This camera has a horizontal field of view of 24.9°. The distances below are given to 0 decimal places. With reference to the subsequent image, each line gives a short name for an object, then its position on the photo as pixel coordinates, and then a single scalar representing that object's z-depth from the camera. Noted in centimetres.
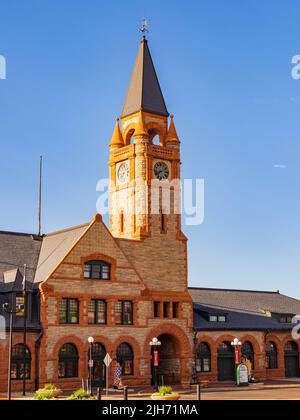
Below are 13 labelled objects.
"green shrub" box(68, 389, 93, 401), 3360
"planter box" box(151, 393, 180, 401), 3581
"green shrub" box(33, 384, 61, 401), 3494
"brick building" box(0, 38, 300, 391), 5181
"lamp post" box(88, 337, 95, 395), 4819
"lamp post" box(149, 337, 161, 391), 5312
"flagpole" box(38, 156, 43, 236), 6424
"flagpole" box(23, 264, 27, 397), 4506
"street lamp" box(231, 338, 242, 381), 6066
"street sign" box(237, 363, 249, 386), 5678
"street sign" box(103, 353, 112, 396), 4353
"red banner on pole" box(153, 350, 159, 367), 5419
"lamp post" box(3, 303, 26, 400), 4728
